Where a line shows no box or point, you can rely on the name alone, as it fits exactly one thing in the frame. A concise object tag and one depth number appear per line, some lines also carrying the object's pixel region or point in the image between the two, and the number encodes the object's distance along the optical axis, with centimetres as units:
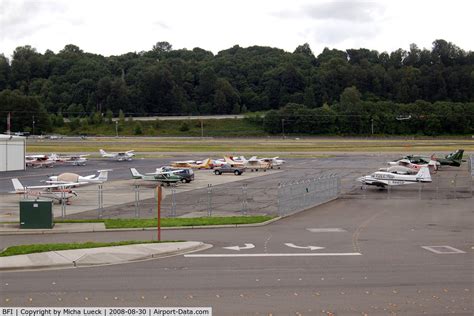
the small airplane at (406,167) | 5822
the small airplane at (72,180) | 4647
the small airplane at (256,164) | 7100
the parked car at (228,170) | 6569
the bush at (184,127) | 17800
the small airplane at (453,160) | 7375
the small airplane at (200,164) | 7140
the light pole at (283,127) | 17248
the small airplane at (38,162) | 7562
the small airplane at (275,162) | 7286
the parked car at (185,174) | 5501
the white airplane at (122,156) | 8762
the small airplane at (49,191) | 4034
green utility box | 2792
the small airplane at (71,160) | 7931
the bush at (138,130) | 17538
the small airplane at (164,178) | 5369
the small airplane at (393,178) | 4909
